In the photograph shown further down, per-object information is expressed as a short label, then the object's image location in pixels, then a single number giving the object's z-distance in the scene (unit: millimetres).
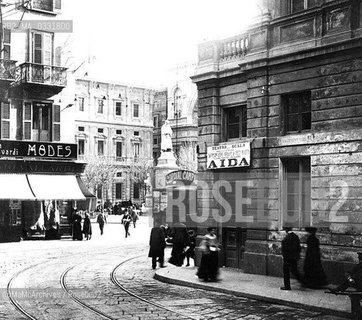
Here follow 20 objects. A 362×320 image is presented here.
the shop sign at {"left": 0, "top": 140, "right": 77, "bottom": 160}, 33562
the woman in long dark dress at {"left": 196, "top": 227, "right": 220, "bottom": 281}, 17062
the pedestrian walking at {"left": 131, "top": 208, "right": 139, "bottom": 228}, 46562
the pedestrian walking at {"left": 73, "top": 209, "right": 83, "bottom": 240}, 35562
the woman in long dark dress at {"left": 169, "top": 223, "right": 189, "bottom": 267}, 20953
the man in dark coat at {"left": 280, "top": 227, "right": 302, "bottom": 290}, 15516
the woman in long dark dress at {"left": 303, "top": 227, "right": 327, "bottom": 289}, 15680
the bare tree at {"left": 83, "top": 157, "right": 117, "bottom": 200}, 70438
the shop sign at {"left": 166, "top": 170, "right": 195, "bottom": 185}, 33750
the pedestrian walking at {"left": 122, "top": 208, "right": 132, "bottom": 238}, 36906
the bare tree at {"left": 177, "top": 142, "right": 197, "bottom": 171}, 74875
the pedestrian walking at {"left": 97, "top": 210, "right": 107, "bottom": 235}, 39100
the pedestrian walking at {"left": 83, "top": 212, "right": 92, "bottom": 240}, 35984
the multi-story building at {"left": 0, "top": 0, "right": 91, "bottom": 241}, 33562
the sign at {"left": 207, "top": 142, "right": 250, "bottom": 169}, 18984
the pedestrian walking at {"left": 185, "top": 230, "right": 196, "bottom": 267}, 21848
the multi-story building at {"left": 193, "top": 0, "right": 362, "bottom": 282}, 15922
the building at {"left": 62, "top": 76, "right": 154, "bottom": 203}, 73750
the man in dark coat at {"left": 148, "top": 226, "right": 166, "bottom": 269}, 20734
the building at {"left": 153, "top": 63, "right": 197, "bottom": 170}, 79250
